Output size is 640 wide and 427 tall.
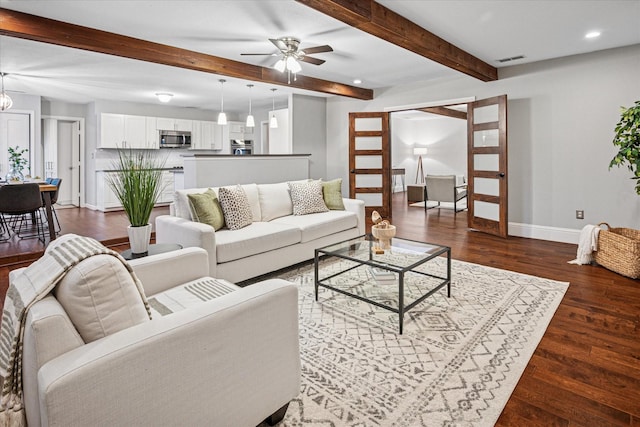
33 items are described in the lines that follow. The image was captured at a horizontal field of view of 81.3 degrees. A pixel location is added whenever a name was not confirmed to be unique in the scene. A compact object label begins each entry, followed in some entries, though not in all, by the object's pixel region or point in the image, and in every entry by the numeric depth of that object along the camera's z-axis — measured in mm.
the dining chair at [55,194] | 5469
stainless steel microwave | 8578
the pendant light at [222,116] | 5967
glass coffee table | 2570
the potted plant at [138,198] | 2596
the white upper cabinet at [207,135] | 9164
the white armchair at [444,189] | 7598
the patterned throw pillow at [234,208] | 3566
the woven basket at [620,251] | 3432
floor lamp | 11879
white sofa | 3117
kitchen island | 4469
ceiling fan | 3750
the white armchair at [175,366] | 1023
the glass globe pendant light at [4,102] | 5473
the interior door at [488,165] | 5156
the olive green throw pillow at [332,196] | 4547
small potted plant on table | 5609
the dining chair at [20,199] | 4543
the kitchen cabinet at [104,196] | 7659
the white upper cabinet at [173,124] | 8508
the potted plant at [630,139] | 3656
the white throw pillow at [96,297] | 1167
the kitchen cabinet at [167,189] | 8547
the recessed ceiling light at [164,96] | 6992
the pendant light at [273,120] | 7441
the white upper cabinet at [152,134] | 8328
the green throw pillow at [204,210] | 3400
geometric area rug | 1703
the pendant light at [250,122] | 6615
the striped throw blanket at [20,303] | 1155
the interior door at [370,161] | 6887
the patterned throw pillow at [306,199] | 4340
